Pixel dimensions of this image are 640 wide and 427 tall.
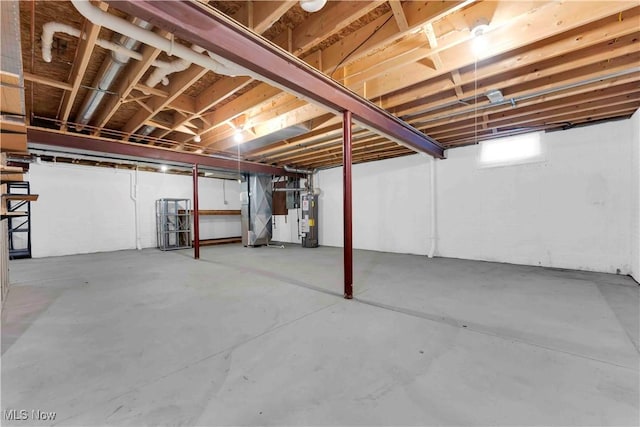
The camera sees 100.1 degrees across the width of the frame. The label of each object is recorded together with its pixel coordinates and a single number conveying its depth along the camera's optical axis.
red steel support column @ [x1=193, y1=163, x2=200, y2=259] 5.99
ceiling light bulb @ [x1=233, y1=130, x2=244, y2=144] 4.83
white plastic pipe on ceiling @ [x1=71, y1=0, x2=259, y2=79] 1.89
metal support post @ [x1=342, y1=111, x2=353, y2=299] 3.09
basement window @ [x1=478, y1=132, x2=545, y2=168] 4.75
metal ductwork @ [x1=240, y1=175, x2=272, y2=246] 8.02
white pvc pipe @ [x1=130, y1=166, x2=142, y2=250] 7.64
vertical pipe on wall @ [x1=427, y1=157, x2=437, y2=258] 5.87
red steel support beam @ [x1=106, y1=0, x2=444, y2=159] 1.70
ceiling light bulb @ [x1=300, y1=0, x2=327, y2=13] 1.78
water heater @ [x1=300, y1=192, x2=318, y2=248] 7.78
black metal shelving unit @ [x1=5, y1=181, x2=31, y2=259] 6.00
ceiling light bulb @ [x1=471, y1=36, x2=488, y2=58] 2.50
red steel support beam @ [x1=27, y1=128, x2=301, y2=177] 4.45
